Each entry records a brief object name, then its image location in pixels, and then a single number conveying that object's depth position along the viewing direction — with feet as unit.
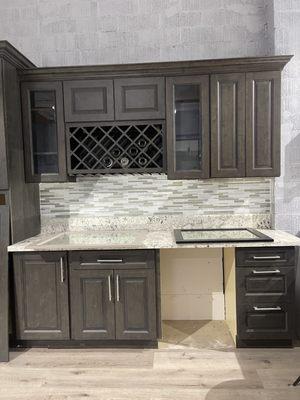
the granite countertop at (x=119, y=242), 7.89
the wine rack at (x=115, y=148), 9.00
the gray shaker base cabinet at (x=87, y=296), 8.11
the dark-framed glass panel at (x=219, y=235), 8.00
